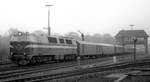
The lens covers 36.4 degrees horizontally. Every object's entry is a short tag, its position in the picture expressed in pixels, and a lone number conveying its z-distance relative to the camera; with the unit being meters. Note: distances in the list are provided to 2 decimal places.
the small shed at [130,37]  83.48
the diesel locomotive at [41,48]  23.36
